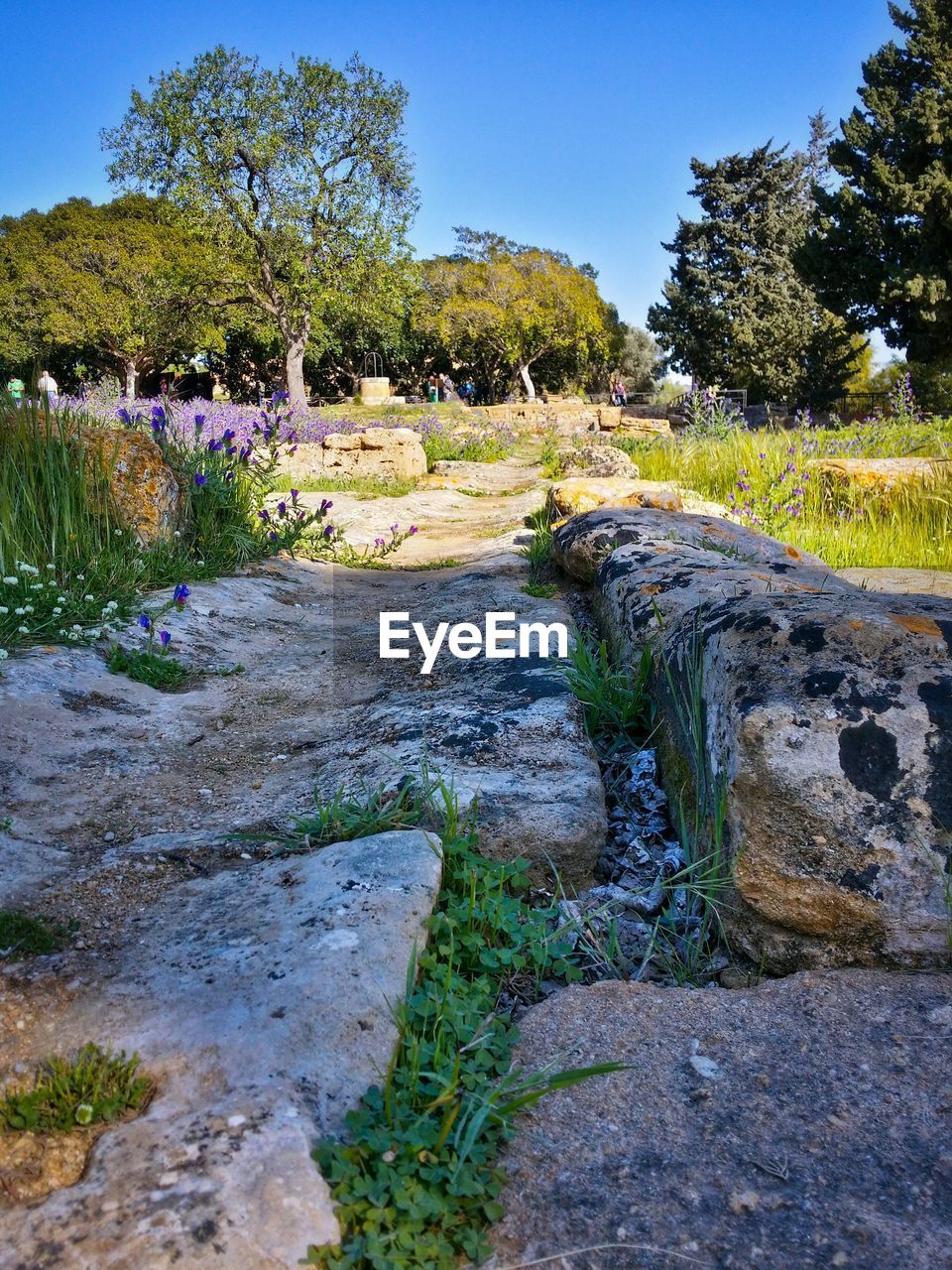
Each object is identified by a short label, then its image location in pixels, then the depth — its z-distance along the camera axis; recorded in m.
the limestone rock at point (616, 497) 6.12
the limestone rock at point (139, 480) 4.71
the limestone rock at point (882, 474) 6.83
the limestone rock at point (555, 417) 21.61
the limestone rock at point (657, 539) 4.35
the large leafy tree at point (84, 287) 32.62
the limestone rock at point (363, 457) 11.88
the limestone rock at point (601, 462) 8.26
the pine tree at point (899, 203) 23.72
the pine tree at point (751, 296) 34.31
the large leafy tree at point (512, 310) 38.31
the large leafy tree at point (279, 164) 22.34
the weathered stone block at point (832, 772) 1.83
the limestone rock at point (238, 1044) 1.13
